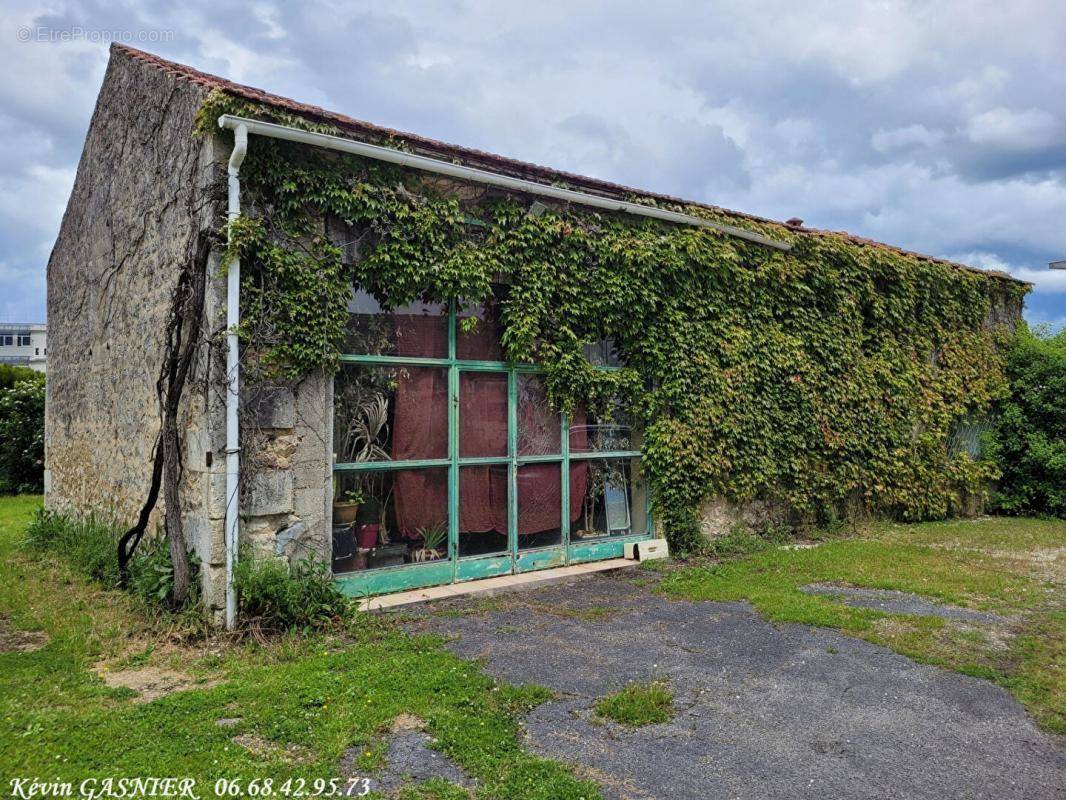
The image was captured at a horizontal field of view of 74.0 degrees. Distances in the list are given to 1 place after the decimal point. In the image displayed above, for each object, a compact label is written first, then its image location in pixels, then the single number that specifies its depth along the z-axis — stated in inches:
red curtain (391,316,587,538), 242.8
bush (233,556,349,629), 193.6
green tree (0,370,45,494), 562.6
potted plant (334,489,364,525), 225.0
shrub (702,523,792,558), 312.4
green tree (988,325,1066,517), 430.6
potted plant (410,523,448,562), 244.4
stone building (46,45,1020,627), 207.0
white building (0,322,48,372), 1989.5
